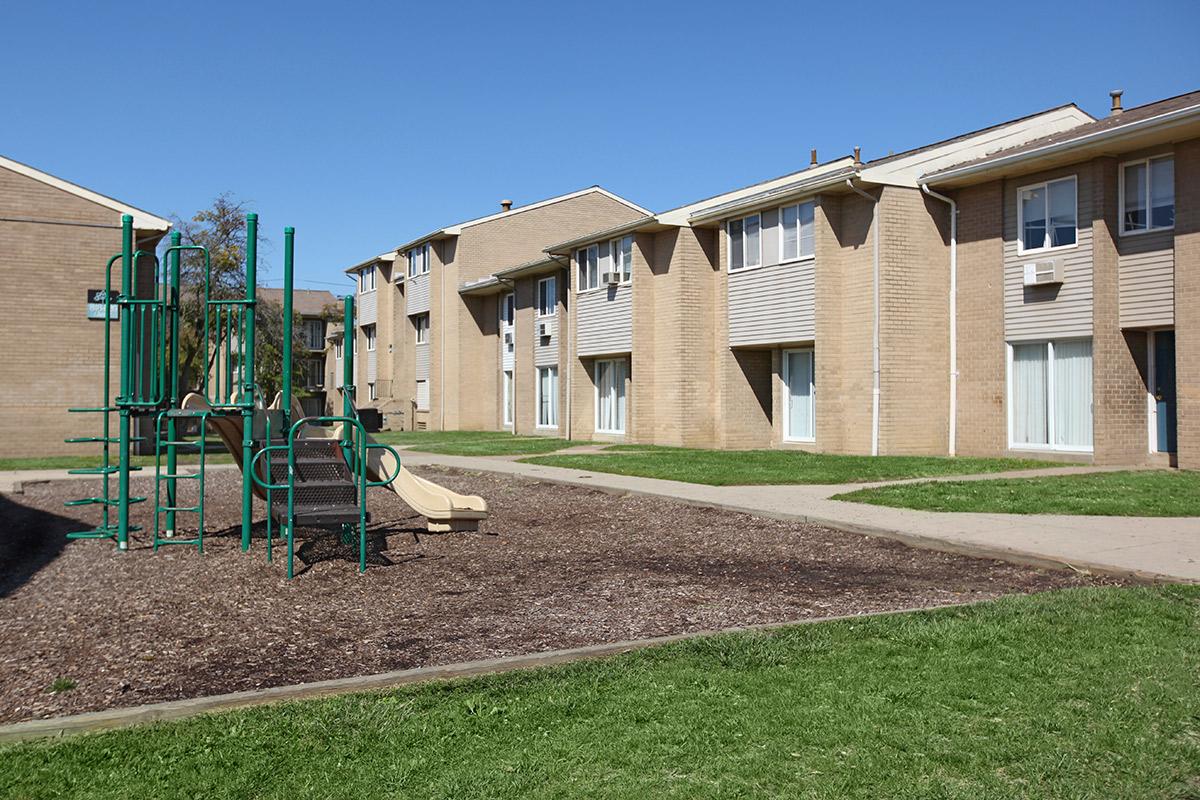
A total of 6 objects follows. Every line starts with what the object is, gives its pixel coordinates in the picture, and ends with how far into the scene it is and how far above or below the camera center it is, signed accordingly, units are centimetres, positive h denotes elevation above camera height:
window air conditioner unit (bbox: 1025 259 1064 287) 1959 +258
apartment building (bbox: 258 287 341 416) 6272 +538
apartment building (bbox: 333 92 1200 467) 1888 +234
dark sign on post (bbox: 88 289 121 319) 2614 +271
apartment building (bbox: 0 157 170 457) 2583 +276
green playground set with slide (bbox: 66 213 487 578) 970 -27
